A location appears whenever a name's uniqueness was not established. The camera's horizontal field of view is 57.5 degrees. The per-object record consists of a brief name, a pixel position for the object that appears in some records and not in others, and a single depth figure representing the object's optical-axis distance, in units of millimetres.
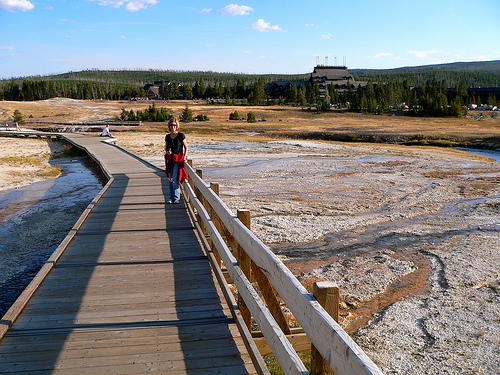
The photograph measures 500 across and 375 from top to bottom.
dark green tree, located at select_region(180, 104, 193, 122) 53100
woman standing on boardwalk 9281
